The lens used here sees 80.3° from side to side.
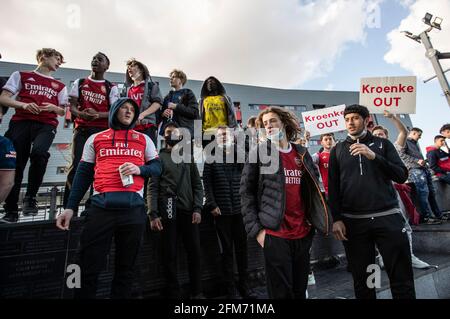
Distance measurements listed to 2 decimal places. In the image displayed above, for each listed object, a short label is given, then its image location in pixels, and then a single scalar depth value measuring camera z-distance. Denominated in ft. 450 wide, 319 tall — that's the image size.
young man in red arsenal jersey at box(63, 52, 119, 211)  11.94
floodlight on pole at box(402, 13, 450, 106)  31.12
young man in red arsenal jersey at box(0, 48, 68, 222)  10.76
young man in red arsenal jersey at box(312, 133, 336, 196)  16.57
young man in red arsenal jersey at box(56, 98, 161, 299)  7.63
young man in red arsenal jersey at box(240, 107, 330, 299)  7.23
